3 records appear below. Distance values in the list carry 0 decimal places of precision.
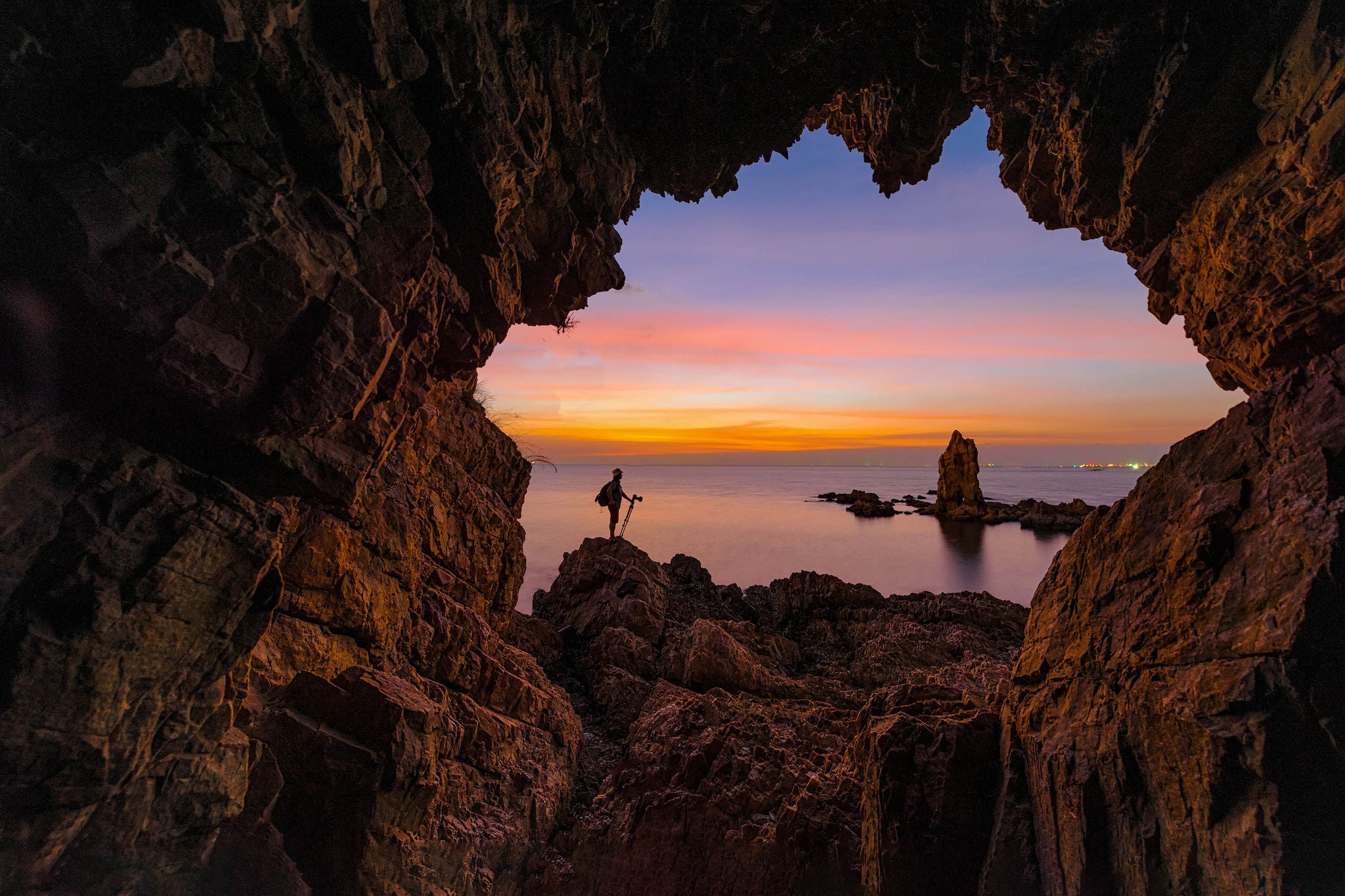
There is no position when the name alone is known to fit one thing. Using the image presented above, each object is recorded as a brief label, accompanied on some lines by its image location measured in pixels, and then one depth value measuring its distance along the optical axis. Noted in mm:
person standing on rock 17281
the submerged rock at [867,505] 51000
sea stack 47219
